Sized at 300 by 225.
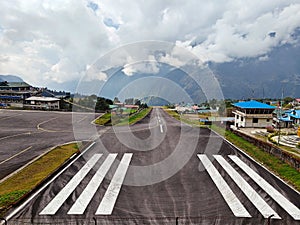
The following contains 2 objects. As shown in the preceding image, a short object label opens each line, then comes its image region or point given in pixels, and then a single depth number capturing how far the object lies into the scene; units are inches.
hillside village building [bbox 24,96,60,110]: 2421.3
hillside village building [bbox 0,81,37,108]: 2691.9
